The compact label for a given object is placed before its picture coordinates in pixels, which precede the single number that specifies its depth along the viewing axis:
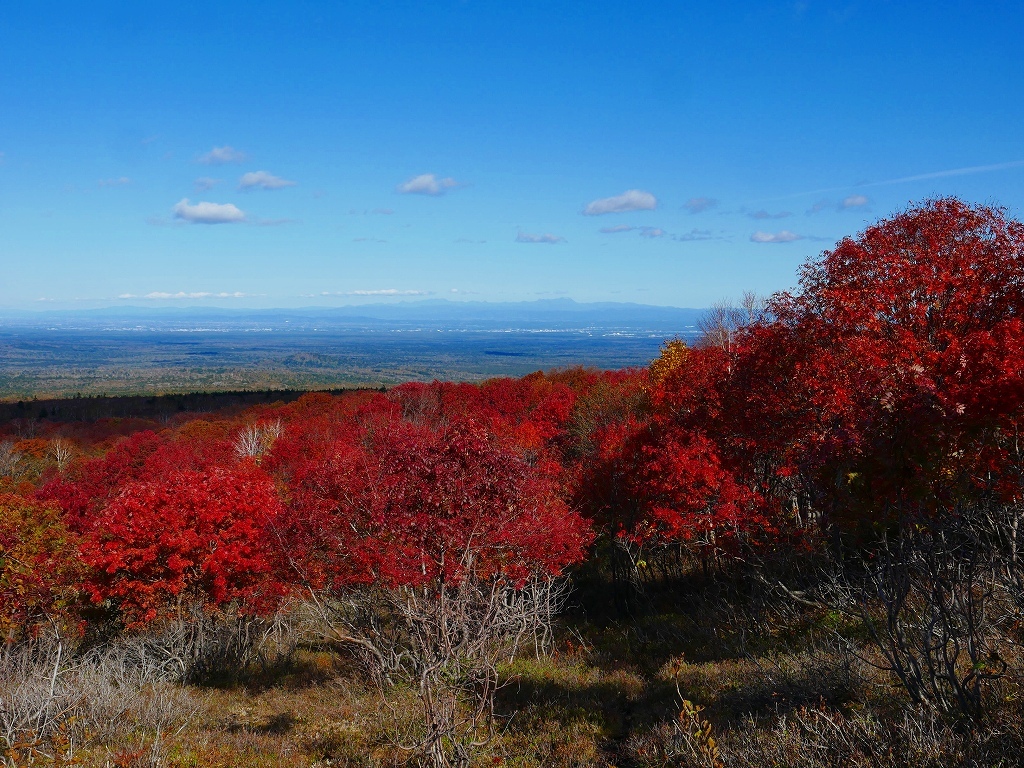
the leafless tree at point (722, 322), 33.12
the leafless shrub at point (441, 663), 9.53
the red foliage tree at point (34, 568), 16.75
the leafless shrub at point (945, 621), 6.55
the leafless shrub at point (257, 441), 47.26
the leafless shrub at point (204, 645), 18.88
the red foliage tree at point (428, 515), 10.96
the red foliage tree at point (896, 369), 12.66
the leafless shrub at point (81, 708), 9.55
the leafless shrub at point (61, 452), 59.84
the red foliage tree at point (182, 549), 18.84
